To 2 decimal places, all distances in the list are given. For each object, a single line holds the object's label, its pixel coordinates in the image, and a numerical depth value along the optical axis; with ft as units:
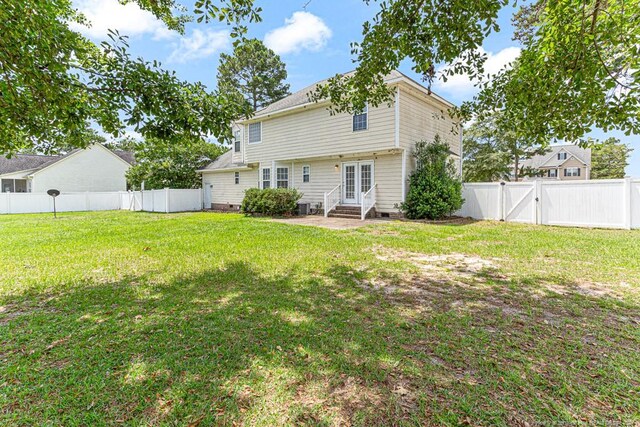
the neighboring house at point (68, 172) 78.43
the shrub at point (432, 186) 38.19
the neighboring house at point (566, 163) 136.98
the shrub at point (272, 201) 47.24
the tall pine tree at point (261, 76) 100.37
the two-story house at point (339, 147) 41.04
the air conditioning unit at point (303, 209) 49.88
